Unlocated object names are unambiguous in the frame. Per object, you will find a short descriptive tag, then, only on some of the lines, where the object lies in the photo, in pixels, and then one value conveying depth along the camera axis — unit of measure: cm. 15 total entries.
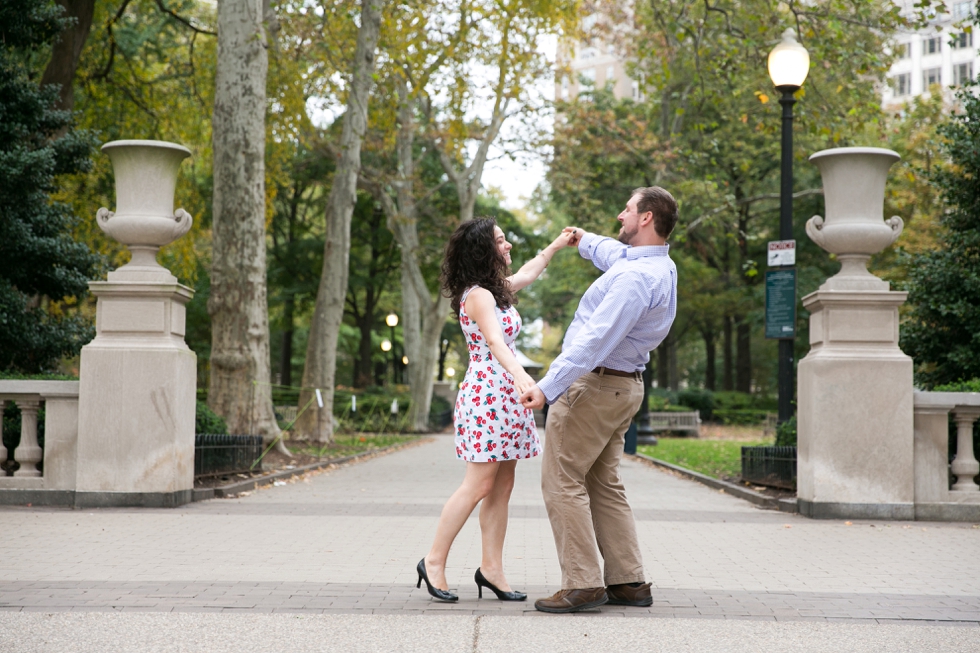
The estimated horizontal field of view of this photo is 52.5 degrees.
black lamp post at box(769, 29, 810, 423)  1202
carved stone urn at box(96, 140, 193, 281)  927
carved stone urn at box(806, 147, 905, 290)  906
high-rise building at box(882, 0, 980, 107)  8106
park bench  3219
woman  495
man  464
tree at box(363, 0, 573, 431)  1902
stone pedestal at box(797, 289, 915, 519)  873
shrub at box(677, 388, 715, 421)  3850
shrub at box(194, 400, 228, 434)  1070
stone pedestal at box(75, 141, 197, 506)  885
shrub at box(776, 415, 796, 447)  1078
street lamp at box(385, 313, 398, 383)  3928
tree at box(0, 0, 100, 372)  1217
